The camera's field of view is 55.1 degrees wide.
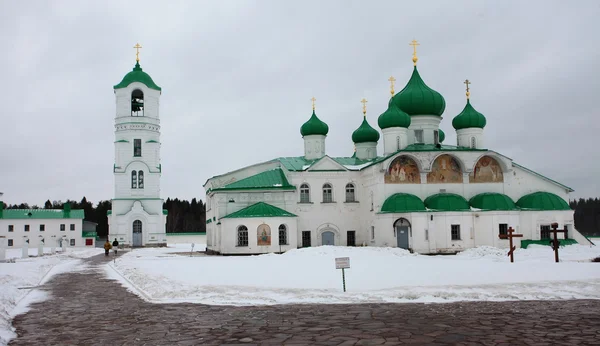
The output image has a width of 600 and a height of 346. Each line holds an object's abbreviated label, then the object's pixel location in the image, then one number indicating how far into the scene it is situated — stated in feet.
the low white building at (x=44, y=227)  192.24
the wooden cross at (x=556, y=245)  69.27
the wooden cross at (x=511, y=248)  72.06
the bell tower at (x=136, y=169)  161.58
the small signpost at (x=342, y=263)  46.48
